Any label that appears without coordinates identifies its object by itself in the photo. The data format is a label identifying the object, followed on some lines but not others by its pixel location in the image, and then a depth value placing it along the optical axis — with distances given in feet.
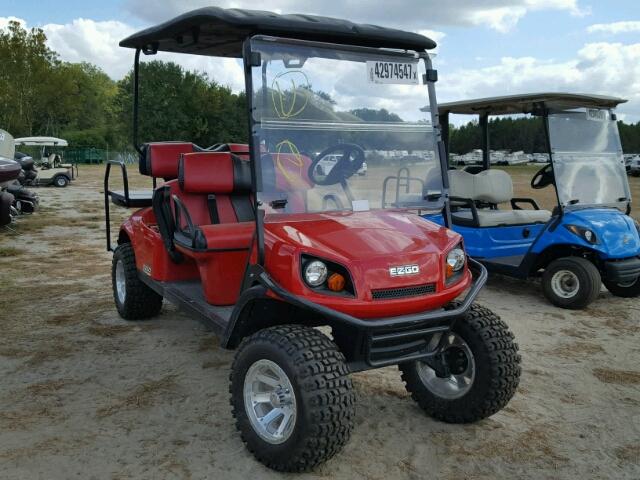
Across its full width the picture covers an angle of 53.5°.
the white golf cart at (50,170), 69.15
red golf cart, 9.32
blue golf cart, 19.01
